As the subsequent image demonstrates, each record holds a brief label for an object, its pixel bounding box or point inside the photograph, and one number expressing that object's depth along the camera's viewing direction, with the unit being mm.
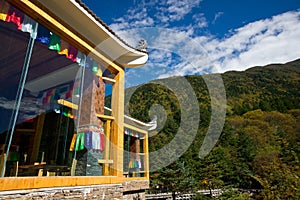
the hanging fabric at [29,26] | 2645
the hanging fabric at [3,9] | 2430
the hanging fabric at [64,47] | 3150
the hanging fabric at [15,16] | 2506
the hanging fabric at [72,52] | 3307
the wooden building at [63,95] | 2791
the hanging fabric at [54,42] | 2990
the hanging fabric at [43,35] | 2848
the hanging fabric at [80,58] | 3447
